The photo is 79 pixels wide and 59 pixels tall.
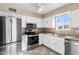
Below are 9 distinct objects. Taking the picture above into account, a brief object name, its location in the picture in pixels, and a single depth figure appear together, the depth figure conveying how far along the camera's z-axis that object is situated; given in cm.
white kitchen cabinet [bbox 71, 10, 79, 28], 188
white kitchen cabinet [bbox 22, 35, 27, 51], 178
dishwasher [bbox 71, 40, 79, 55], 169
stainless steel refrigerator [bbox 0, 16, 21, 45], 167
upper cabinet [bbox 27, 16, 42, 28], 175
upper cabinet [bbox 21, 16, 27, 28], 170
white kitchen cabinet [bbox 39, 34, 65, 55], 193
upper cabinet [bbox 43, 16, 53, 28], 182
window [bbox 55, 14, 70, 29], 188
